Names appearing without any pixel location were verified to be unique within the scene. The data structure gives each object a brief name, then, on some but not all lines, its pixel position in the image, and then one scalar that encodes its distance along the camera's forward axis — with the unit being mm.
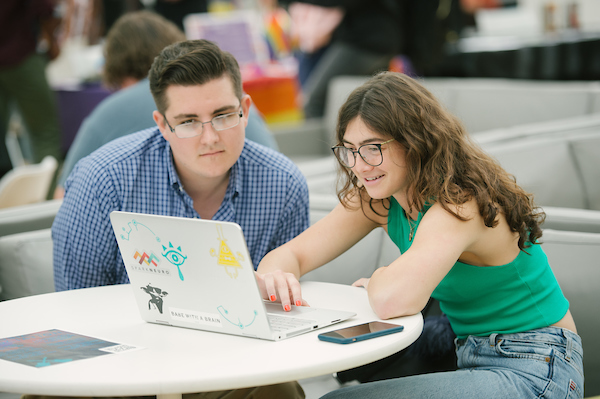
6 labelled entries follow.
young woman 2417
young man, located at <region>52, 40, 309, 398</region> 2644
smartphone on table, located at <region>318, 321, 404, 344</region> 2303
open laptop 2281
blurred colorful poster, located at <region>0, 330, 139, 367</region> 2283
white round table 2210
